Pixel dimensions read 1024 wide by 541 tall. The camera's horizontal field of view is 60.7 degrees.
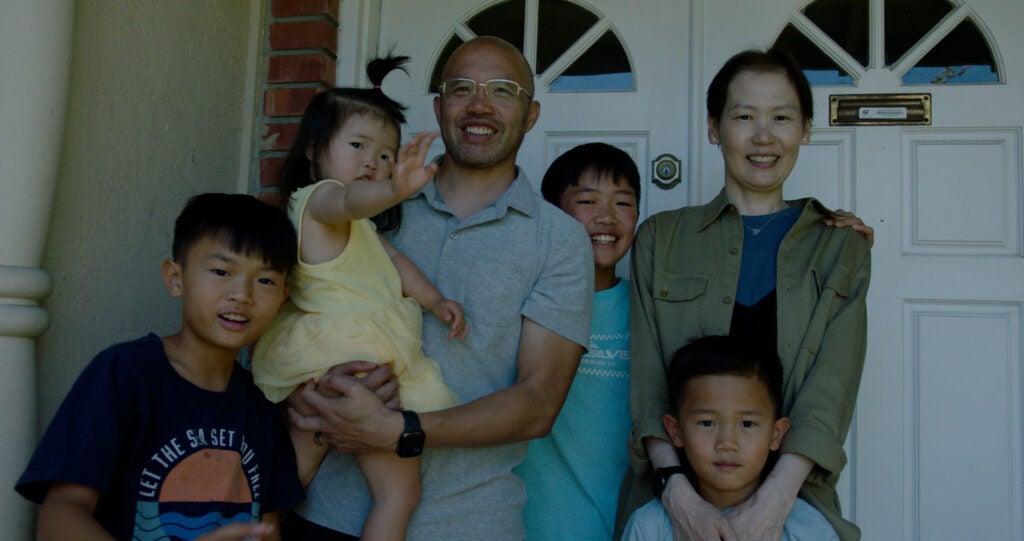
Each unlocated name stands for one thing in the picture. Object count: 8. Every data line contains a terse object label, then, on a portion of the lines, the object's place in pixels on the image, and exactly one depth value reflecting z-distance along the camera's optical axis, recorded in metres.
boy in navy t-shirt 1.57
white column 1.84
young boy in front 1.92
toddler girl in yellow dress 1.82
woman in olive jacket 1.89
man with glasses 1.84
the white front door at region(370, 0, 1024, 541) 2.65
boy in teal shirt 2.23
